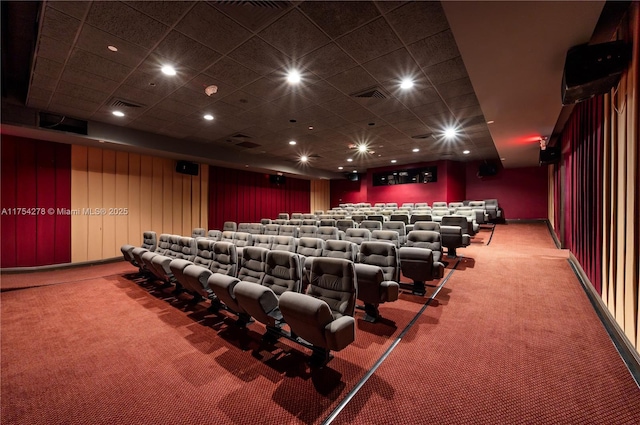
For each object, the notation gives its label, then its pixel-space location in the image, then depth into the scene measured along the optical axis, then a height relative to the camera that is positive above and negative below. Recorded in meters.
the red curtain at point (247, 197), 10.93 +0.70
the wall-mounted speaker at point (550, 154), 6.62 +1.42
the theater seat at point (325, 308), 1.95 -0.80
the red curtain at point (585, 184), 3.44 +0.43
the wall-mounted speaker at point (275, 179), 13.35 +1.65
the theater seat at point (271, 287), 2.39 -0.76
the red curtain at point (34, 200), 6.25 +0.27
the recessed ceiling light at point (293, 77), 4.29 +2.25
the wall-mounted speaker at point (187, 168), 9.16 +1.54
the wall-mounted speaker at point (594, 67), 2.53 +1.43
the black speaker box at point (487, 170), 12.76 +1.98
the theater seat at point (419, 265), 3.66 -0.77
